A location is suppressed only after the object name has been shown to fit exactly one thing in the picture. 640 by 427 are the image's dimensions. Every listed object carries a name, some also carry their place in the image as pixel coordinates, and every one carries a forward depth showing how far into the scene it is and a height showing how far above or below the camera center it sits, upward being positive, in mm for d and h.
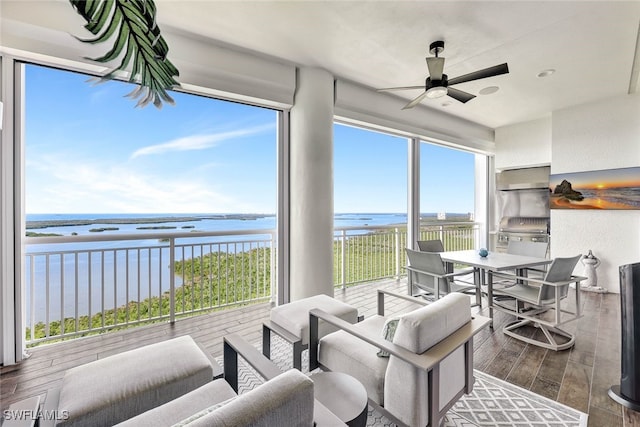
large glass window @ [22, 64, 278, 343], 2553 -15
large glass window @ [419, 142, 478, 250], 4930 +383
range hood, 5098 +704
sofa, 757 -788
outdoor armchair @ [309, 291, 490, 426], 1297 -807
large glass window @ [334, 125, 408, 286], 4477 -468
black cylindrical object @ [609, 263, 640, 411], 1761 -796
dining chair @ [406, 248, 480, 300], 2943 -710
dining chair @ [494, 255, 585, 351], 2469 -806
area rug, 1653 -1243
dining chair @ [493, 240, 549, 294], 3412 -502
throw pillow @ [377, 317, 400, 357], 1498 -629
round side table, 1188 -856
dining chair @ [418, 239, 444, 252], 3848 -436
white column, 3277 +379
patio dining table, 2871 -521
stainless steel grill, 5105 -293
